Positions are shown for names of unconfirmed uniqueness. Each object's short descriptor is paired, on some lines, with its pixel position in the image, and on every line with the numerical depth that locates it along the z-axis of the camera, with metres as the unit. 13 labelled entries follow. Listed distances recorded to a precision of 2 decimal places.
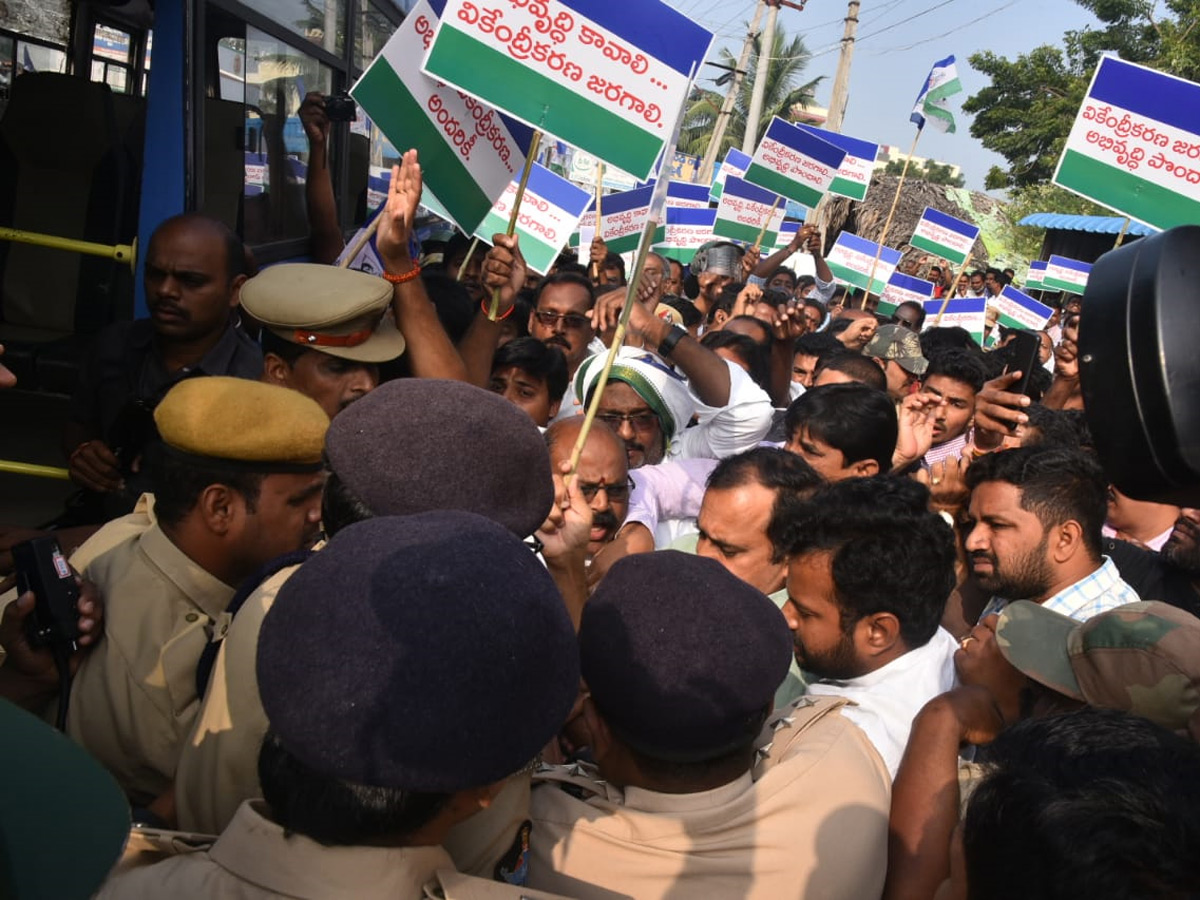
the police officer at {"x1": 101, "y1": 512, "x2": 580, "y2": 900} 1.15
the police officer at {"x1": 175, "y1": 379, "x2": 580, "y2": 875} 1.63
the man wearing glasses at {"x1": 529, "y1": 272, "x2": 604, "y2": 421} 5.16
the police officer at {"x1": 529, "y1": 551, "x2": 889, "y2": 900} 1.55
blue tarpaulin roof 24.34
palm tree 40.47
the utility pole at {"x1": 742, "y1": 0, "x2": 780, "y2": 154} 22.39
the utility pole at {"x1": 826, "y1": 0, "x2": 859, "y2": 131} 22.39
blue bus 3.72
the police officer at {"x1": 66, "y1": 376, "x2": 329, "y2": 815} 1.86
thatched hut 24.09
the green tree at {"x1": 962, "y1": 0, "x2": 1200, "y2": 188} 23.55
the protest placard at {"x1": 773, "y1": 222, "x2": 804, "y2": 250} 12.76
